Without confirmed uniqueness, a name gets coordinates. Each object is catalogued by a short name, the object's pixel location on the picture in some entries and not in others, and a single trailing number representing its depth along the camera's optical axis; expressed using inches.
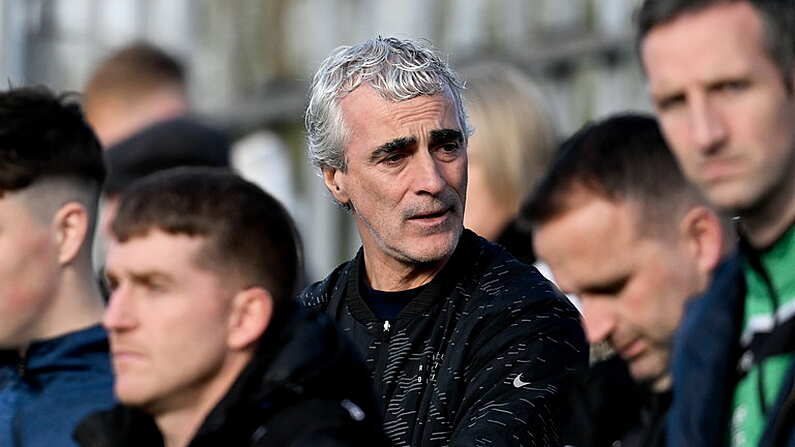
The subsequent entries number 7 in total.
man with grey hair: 363.6
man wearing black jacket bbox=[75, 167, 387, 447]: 318.3
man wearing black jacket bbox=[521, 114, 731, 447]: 317.4
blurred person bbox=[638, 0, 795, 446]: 283.9
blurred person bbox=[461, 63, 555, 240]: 486.0
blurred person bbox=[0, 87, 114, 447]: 374.3
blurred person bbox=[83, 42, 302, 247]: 675.4
